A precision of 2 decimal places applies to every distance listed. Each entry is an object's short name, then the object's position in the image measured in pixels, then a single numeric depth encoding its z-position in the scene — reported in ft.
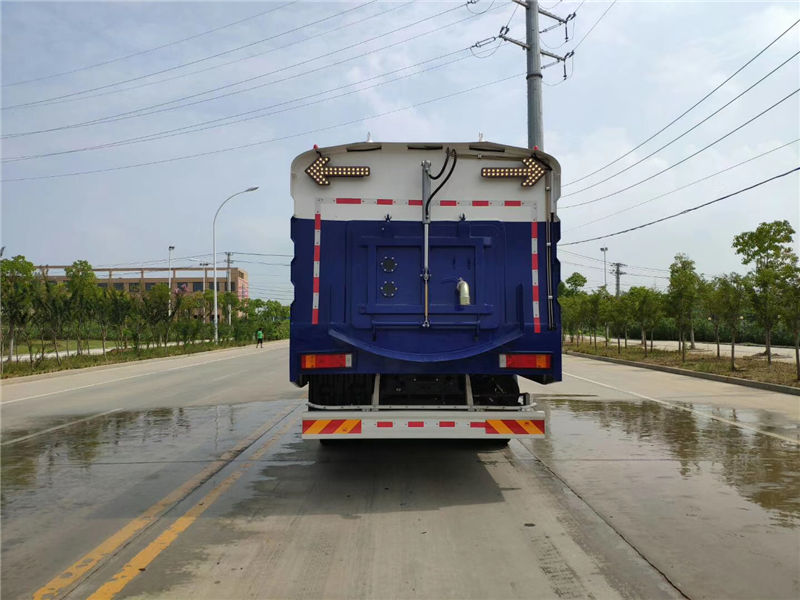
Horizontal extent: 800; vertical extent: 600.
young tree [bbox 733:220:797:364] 63.05
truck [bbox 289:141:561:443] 21.34
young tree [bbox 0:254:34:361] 77.30
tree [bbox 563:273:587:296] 228.02
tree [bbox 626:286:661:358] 97.45
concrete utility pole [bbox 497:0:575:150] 58.59
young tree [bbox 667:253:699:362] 85.30
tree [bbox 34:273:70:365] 89.56
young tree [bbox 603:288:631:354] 108.68
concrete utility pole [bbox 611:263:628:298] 300.20
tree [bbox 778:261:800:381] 58.90
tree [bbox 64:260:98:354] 96.27
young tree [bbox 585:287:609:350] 123.92
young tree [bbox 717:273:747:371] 70.79
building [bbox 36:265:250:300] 401.70
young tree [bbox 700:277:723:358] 73.77
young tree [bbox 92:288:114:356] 109.29
